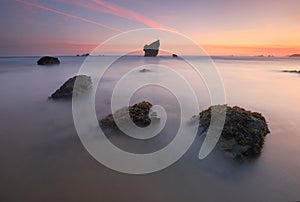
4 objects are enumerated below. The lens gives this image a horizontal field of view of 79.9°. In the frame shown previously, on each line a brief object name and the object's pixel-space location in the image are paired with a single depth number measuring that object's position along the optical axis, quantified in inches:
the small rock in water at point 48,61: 1708.4
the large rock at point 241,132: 209.6
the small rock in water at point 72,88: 443.1
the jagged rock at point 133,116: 278.5
